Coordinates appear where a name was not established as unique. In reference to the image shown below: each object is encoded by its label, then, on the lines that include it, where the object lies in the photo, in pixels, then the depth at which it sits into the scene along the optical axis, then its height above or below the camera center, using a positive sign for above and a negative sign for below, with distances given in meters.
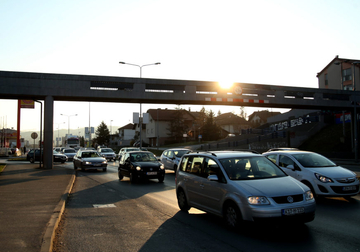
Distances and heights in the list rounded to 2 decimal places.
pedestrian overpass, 23.55 +3.87
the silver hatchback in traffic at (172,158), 21.04 -1.03
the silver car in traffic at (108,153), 39.44 -1.24
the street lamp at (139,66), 36.66 +9.03
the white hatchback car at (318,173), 9.33 -0.99
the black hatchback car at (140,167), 15.83 -1.20
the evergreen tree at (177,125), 81.50 +4.25
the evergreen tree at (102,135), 112.88 +2.71
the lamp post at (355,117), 28.82 +1.98
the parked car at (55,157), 36.02 -1.44
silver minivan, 5.99 -0.98
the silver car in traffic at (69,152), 42.66 -1.16
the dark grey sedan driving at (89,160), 23.52 -1.26
